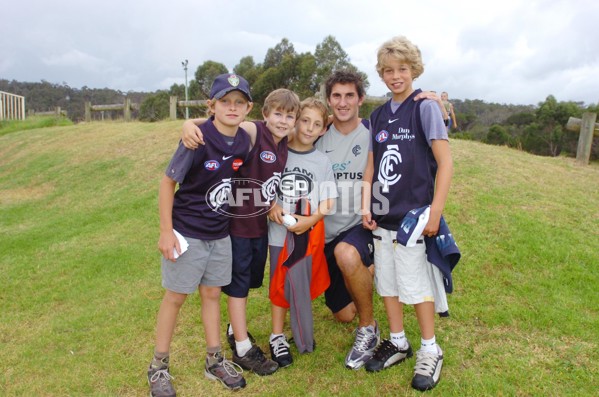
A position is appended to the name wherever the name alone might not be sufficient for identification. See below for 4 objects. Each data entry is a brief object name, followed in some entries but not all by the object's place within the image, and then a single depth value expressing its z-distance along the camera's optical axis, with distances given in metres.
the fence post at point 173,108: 14.00
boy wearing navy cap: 2.54
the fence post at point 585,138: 8.12
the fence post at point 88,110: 18.80
